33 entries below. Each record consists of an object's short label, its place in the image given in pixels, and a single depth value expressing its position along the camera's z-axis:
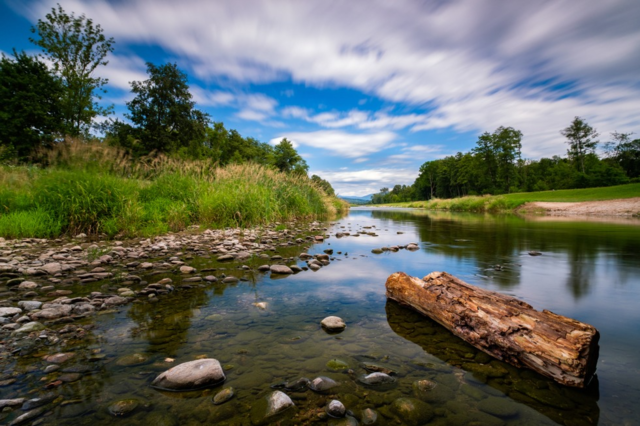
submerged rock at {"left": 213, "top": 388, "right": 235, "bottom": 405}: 1.62
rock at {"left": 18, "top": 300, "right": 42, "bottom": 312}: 2.82
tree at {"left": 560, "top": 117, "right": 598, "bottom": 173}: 59.56
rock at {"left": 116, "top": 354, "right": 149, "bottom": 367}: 1.97
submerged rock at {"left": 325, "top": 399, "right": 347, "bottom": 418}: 1.53
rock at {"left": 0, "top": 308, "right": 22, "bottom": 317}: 2.62
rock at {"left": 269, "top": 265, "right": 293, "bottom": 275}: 4.66
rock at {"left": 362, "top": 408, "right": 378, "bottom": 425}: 1.49
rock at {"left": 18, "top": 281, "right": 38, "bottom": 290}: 3.48
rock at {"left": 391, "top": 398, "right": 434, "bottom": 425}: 1.51
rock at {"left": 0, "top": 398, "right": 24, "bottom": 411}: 1.46
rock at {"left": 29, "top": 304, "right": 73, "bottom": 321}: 2.63
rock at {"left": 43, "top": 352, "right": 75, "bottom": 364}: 1.95
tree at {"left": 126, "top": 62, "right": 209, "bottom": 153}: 31.16
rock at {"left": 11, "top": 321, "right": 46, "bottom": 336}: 2.33
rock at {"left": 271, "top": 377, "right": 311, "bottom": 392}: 1.76
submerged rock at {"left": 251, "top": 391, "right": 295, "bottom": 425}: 1.50
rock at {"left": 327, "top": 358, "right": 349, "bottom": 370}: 2.01
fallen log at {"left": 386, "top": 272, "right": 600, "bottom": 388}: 1.76
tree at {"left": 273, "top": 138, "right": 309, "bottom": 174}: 62.16
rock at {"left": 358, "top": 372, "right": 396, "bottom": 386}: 1.84
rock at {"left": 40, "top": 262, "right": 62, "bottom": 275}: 4.18
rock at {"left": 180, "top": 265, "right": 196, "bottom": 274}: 4.47
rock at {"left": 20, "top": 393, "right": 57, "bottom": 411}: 1.47
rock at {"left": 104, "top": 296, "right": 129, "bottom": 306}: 3.06
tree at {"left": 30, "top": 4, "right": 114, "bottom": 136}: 25.31
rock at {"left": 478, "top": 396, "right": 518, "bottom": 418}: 1.57
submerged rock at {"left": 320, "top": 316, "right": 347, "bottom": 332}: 2.62
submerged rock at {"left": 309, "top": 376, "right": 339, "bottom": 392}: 1.75
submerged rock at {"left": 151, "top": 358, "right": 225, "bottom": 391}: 1.73
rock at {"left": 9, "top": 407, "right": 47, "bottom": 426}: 1.35
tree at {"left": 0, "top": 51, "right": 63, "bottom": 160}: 26.56
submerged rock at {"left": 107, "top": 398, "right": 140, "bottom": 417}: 1.50
